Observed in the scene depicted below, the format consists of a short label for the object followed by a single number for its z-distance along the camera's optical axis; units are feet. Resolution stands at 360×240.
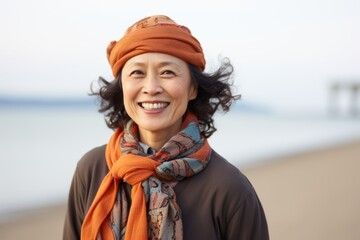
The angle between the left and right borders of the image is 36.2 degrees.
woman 6.55
